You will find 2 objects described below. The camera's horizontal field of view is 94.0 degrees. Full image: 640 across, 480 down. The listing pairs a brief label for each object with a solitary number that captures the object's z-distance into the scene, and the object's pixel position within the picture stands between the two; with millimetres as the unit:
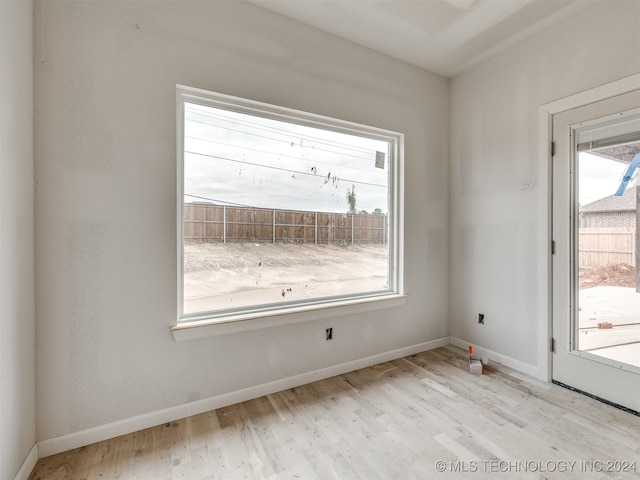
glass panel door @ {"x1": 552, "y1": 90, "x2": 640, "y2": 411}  2008
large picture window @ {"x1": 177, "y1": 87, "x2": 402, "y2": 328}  2061
